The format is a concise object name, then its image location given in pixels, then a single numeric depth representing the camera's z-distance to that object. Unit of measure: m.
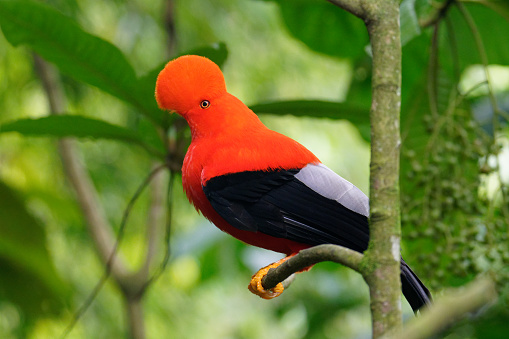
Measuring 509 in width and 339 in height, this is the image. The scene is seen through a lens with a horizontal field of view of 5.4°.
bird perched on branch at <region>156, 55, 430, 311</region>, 4.31
